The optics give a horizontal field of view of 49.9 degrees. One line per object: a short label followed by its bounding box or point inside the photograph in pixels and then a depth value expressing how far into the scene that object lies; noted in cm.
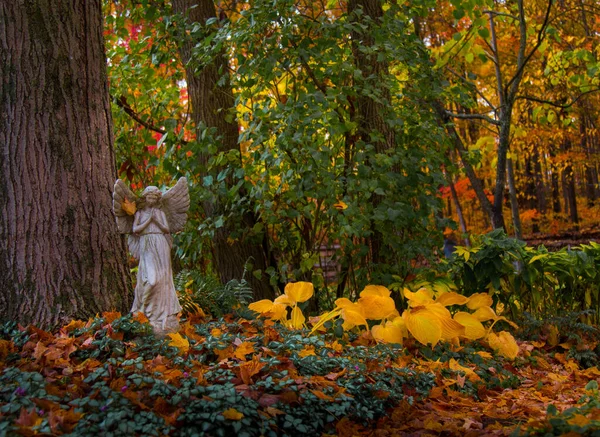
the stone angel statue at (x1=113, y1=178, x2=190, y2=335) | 443
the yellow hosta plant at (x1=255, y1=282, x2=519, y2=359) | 491
